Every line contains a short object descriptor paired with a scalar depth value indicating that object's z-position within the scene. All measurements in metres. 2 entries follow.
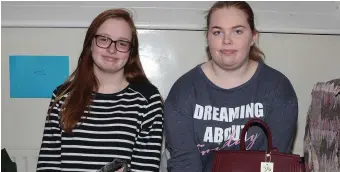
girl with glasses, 1.31
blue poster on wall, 1.53
